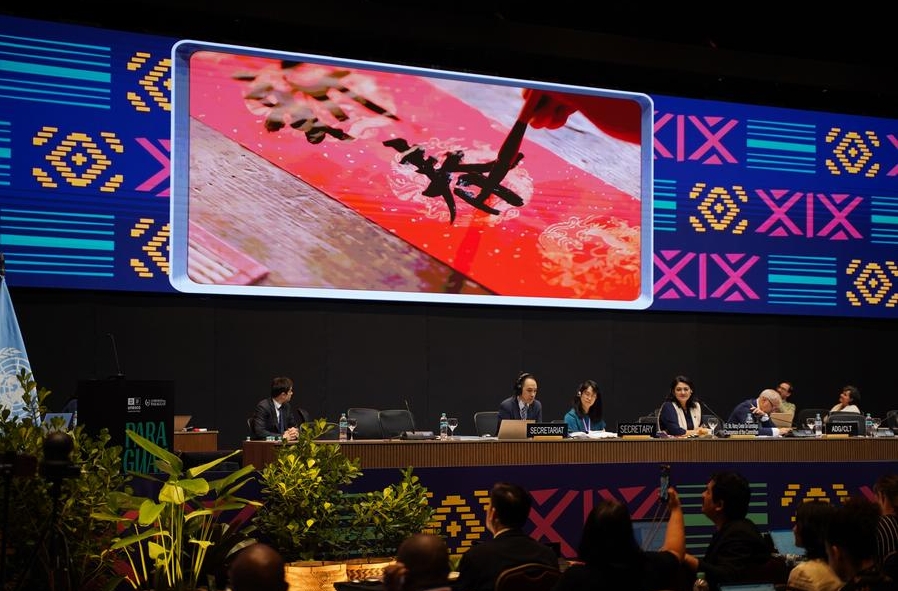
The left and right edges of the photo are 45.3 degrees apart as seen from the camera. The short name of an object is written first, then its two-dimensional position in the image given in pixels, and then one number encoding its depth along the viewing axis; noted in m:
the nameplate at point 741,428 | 7.24
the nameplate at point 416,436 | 6.59
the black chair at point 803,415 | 9.40
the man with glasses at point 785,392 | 10.01
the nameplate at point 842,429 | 7.48
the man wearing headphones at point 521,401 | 7.89
